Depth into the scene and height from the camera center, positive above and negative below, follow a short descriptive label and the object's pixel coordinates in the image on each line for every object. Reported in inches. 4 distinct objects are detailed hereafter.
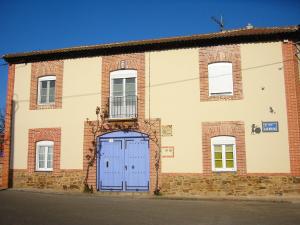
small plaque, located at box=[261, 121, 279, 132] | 514.6 +45.1
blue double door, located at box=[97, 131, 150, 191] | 559.2 -8.6
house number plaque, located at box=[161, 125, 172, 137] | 551.8 +42.5
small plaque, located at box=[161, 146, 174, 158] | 545.9 +8.1
